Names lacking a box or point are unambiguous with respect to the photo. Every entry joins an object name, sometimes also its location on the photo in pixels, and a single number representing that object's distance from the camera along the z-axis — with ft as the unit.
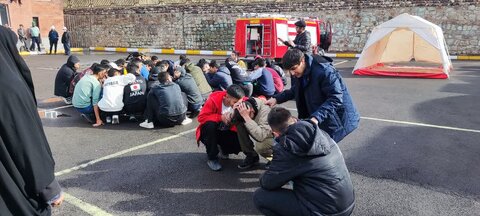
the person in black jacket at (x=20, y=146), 5.80
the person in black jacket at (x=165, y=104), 21.50
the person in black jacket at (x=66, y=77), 27.71
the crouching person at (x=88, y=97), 22.95
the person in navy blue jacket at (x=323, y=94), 12.38
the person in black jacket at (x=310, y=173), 9.38
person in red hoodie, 15.81
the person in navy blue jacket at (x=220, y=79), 25.45
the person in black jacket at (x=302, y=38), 26.96
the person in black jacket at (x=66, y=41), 73.10
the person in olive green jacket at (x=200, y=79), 26.61
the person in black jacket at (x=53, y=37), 76.14
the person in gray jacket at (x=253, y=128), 14.11
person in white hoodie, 22.81
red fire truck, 52.49
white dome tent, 40.29
